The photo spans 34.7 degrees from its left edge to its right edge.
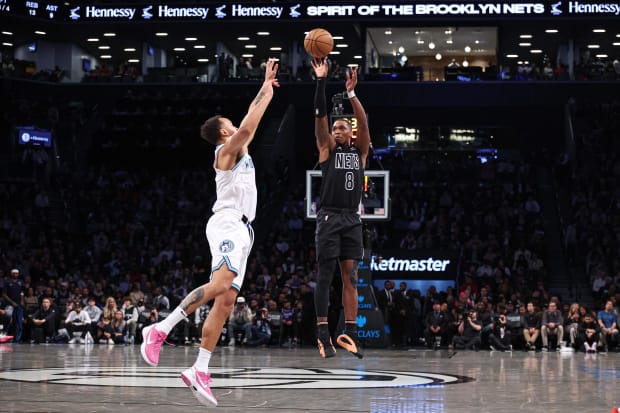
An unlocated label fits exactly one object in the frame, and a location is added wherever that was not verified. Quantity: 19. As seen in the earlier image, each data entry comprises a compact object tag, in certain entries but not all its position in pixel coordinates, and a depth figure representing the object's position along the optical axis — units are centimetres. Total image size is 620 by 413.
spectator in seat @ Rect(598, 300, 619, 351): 2031
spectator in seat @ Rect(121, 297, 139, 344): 2130
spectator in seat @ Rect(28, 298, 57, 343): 2147
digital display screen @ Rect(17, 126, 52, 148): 3303
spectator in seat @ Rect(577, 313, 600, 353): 1986
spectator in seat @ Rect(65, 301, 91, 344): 2128
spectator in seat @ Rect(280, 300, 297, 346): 2152
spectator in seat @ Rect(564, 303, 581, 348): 2039
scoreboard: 3503
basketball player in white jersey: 745
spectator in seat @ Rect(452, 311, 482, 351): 2041
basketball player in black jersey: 862
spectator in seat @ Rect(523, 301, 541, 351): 2058
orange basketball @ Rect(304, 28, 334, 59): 839
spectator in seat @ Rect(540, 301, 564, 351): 2045
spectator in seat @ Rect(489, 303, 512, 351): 2038
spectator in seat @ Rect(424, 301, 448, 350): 2102
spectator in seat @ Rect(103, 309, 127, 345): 2120
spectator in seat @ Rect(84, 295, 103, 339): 2155
